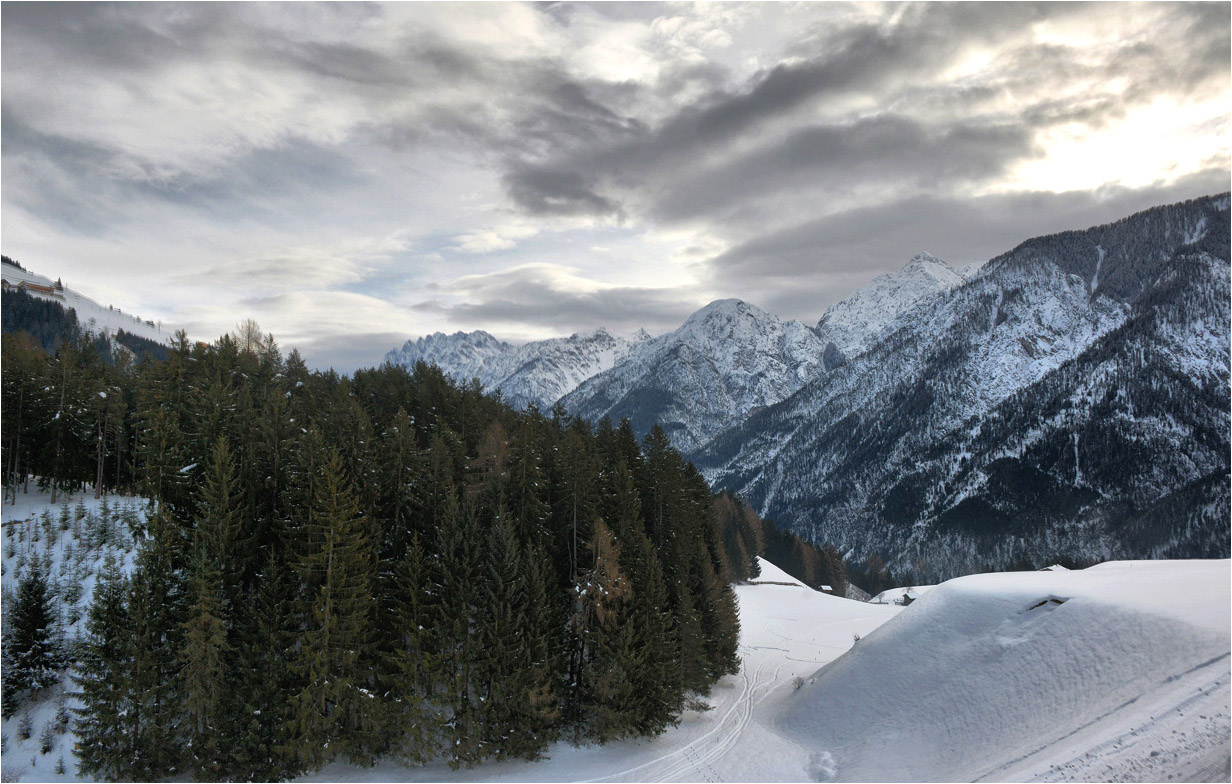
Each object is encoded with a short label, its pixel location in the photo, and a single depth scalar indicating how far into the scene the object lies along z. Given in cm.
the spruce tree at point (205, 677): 2955
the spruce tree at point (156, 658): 2919
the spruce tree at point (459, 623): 3481
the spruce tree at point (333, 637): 3145
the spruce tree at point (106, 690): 2831
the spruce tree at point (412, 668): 3375
